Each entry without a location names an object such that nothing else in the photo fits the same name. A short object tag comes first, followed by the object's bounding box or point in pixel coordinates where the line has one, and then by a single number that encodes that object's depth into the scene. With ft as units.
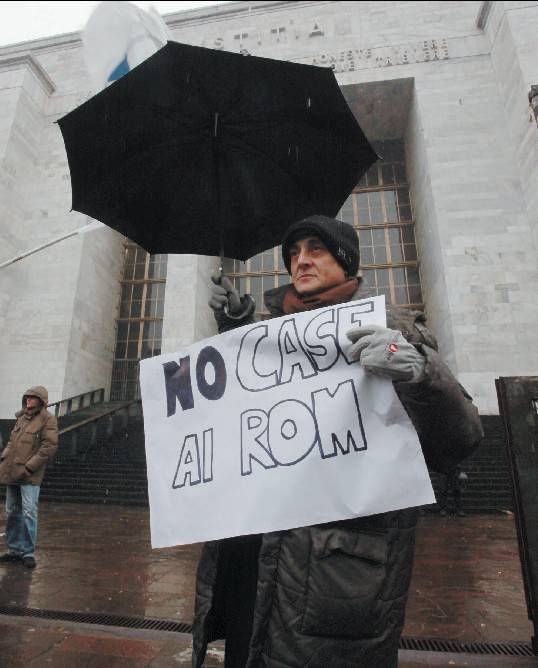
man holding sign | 4.03
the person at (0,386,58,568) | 14.90
